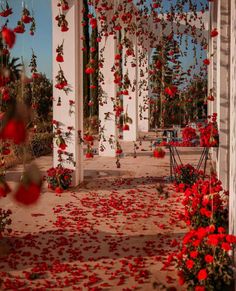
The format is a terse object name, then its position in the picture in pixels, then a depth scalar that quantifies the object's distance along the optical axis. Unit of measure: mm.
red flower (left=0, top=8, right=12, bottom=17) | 3689
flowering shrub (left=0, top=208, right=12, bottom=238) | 5128
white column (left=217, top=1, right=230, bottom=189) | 6340
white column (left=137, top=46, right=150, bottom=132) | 18414
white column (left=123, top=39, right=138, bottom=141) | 15773
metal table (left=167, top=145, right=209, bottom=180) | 7646
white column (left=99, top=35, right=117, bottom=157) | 11648
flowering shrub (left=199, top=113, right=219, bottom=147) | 6266
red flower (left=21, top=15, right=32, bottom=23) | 4272
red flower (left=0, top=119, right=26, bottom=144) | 814
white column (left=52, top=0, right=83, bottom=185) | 8086
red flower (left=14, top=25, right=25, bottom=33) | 3914
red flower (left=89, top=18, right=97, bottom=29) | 7041
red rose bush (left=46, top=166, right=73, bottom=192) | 8013
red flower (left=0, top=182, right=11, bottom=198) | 1299
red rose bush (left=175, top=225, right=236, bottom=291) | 3385
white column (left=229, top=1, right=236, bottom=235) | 3729
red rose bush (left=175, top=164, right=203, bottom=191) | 7961
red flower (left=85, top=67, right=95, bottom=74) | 6018
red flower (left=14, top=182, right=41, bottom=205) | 801
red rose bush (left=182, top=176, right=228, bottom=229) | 5023
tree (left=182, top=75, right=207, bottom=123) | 15869
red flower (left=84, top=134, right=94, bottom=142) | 7156
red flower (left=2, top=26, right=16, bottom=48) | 1277
